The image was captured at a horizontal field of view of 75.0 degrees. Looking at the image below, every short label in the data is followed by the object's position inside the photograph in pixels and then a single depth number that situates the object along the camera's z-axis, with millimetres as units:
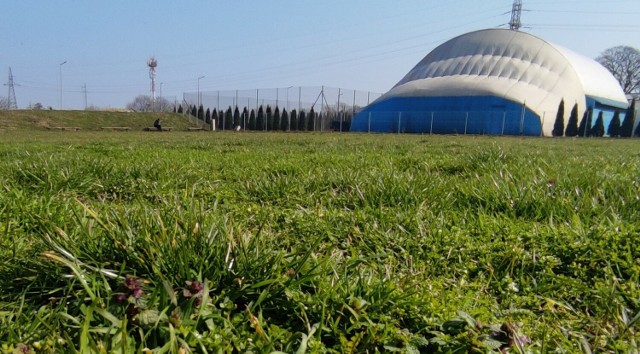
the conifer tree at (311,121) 42469
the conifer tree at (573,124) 35031
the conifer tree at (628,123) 34781
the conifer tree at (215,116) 45438
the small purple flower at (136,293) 1142
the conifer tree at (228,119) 45594
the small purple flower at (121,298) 1131
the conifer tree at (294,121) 42562
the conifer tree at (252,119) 44406
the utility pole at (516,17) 61750
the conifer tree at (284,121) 42841
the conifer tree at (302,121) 42469
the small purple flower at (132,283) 1161
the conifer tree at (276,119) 43156
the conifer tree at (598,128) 34750
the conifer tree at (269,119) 43438
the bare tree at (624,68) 55906
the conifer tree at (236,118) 45300
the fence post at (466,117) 36622
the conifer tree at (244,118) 45062
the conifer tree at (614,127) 35688
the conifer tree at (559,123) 35031
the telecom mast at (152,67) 74294
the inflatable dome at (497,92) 36281
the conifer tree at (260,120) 44000
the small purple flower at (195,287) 1185
